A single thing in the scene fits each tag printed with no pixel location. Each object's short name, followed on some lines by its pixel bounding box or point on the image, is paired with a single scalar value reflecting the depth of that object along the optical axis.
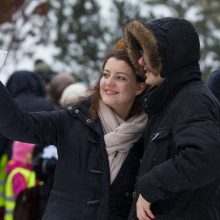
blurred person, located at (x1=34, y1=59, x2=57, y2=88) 14.56
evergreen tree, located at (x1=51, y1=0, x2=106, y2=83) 37.15
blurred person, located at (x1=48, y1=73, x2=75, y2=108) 10.56
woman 5.76
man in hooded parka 4.69
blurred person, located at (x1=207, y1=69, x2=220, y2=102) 6.95
